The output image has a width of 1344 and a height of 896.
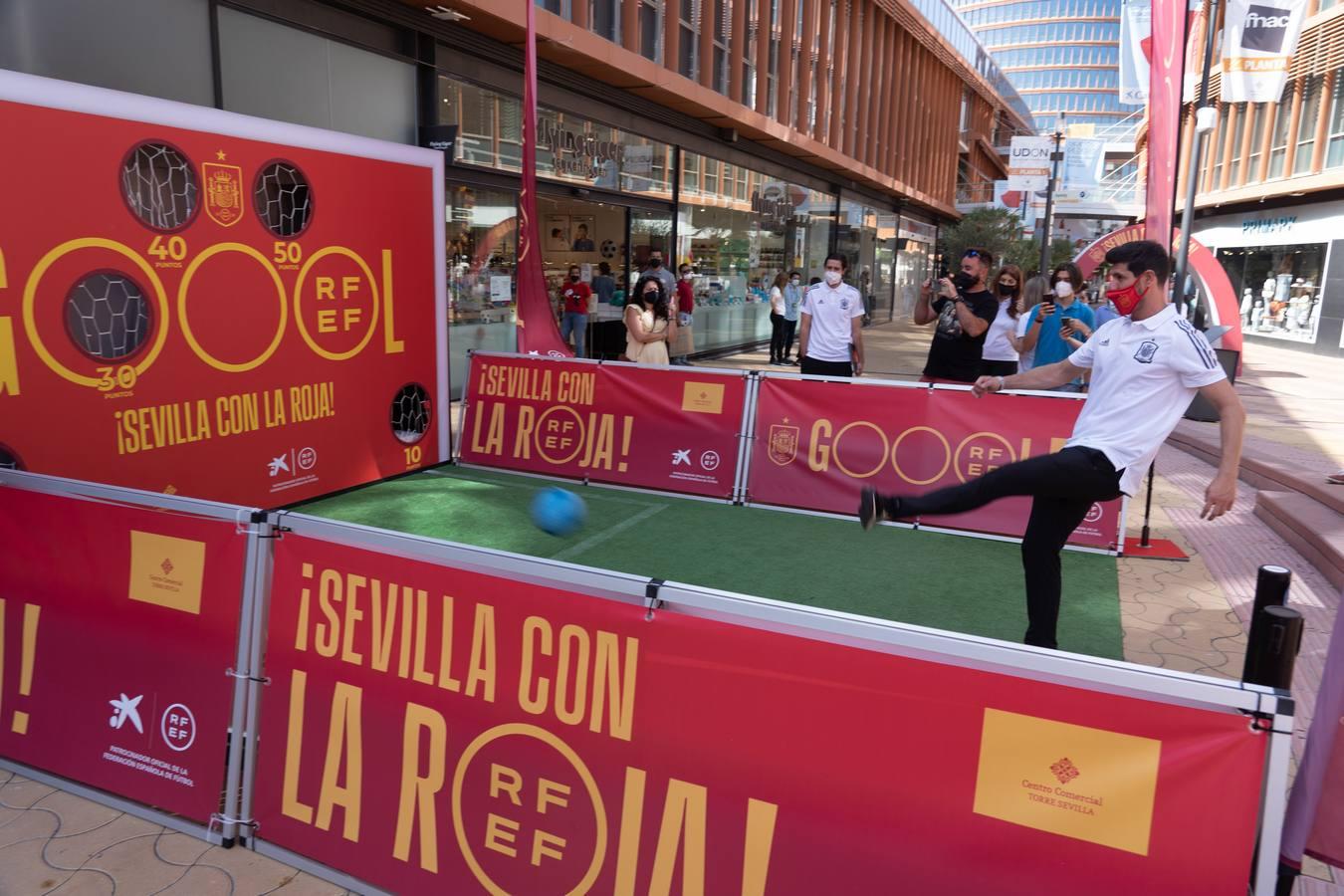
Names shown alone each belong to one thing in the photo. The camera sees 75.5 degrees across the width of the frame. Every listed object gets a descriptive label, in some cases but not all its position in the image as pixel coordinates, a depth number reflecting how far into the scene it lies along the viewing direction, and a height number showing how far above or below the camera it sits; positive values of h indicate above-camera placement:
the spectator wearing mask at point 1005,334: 8.08 -0.10
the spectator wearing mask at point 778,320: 18.84 -0.18
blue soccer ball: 5.50 -1.34
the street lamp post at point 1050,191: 25.68 +4.06
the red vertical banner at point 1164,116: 7.99 +1.98
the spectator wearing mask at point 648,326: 9.52 -0.23
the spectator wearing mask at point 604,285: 16.06 +0.31
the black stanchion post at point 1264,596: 2.27 -0.69
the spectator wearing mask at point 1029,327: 7.87 -0.01
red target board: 5.24 -0.17
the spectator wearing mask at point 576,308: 15.01 -0.14
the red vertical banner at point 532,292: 9.94 +0.07
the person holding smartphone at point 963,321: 7.80 +0.01
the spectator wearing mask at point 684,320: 16.31 -0.26
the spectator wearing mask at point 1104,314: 10.55 +0.20
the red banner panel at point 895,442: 6.99 -1.04
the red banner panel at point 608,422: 8.06 -1.16
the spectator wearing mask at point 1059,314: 7.71 +0.11
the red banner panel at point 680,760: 1.98 -1.18
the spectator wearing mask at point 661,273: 13.44 +0.50
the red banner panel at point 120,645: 3.03 -1.35
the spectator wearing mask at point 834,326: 9.04 -0.12
